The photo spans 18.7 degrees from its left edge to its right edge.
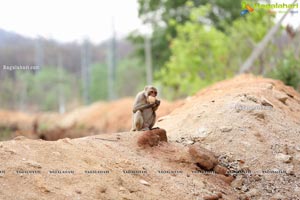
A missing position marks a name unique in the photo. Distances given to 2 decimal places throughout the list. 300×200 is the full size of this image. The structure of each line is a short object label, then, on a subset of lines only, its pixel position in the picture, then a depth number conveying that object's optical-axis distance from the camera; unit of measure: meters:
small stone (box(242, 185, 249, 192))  11.05
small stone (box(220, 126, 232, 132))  12.83
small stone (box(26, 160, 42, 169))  9.32
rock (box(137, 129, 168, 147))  11.36
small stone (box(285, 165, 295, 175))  11.67
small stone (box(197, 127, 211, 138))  12.67
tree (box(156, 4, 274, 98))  38.96
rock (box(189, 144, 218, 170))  11.21
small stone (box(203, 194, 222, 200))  9.97
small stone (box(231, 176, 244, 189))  11.11
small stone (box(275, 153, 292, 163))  11.98
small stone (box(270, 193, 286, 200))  10.80
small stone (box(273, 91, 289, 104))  15.38
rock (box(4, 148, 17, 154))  9.65
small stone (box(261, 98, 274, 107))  14.19
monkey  11.94
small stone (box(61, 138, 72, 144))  10.79
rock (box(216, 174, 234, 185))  11.12
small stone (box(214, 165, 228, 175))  11.29
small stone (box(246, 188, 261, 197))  10.89
